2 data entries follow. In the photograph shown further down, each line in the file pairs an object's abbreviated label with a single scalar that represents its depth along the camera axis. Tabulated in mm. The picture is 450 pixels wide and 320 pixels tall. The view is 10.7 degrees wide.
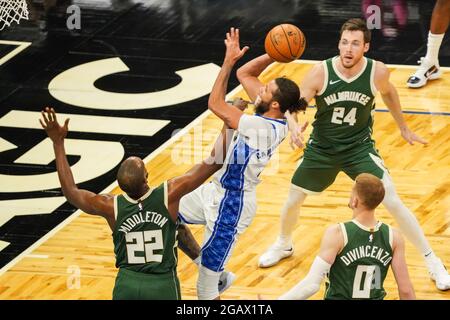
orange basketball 17955
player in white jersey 16717
